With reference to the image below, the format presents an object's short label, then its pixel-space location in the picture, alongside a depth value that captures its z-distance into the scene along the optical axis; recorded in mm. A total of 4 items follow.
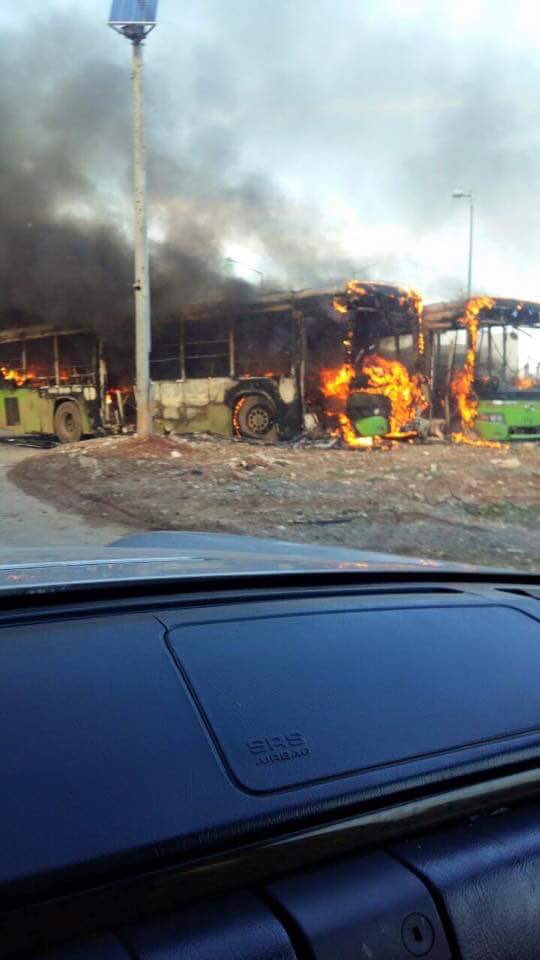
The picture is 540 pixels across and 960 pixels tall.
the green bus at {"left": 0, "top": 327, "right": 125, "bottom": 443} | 15820
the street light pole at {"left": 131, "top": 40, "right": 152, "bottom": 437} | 11078
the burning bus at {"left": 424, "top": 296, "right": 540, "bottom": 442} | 13914
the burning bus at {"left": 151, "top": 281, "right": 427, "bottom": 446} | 13008
